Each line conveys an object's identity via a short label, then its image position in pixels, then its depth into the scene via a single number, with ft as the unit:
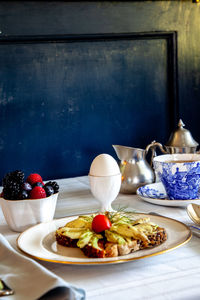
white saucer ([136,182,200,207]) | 3.25
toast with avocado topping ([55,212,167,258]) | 2.58
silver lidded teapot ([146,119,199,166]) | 4.09
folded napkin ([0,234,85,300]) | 2.30
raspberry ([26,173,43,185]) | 3.12
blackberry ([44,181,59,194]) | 3.11
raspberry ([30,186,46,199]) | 3.00
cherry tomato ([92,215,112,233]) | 2.67
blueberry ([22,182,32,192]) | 3.01
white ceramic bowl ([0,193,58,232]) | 2.98
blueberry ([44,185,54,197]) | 3.05
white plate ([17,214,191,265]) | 2.55
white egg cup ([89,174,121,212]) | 3.23
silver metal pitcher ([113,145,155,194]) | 3.62
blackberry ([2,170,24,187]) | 3.03
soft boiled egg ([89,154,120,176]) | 3.23
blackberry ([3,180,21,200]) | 2.99
